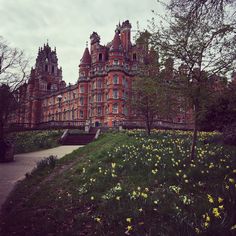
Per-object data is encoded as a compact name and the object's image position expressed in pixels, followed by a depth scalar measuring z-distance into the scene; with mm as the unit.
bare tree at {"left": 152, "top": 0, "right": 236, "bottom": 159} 9125
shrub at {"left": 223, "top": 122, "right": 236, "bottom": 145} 12938
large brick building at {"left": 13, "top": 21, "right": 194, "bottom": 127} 53000
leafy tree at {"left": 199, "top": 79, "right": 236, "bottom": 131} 28906
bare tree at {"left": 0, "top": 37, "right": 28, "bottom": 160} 21344
